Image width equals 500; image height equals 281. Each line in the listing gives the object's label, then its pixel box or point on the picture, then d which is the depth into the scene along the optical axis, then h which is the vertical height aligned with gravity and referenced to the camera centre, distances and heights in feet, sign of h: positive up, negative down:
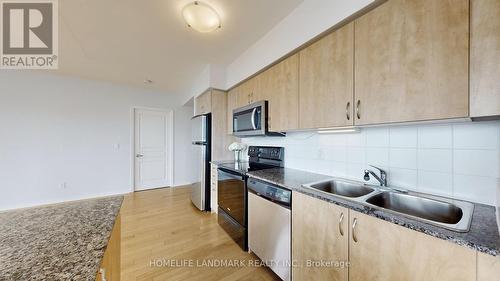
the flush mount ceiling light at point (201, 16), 5.24 +3.68
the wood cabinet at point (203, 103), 10.30 +2.22
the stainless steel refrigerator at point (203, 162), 10.10 -1.29
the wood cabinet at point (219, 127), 10.17 +0.67
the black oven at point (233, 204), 6.57 -2.63
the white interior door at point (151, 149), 14.23 -0.85
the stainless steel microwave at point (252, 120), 7.10 +0.81
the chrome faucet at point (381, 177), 4.47 -0.93
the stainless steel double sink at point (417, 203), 3.24 -1.29
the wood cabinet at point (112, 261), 2.22 -1.82
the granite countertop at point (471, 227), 2.17 -1.22
